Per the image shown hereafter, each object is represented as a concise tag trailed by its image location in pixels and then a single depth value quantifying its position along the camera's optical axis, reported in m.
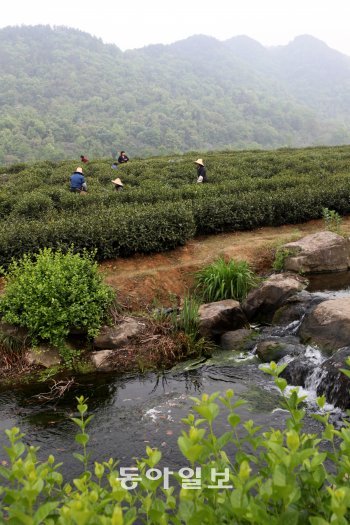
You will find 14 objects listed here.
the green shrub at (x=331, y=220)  13.63
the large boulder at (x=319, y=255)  11.62
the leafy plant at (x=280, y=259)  11.88
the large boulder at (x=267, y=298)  10.02
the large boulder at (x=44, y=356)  8.45
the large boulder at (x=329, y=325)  7.84
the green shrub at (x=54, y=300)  8.54
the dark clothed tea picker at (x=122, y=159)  28.64
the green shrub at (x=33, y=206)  16.16
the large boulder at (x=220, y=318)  9.17
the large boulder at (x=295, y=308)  9.50
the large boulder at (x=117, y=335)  8.78
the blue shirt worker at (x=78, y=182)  18.86
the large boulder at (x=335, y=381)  6.37
